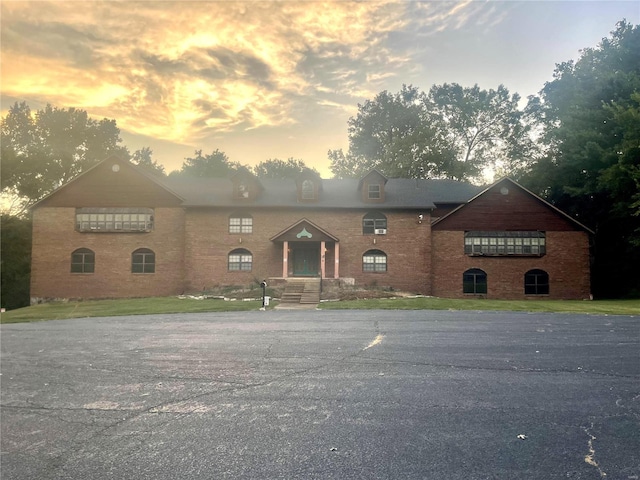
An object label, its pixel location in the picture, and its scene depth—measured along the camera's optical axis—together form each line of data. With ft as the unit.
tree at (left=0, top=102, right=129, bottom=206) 157.89
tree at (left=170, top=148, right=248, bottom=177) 207.41
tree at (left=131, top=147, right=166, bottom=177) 198.06
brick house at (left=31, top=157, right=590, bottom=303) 98.84
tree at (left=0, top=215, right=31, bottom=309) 137.18
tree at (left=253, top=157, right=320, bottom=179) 233.55
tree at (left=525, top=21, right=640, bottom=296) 99.25
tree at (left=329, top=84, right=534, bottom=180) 171.32
